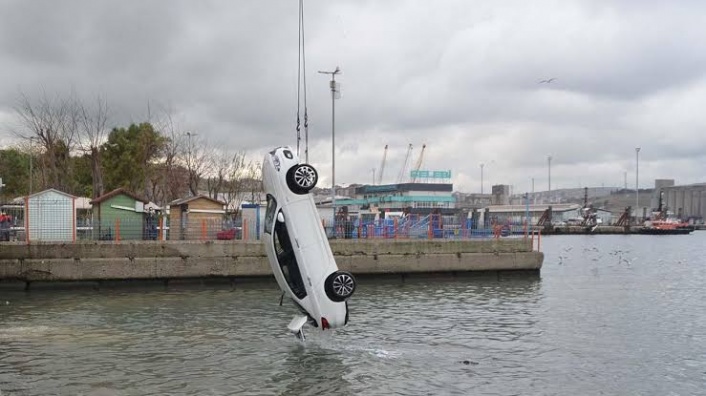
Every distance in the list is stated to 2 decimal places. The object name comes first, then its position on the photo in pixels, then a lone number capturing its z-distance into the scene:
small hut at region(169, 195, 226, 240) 35.28
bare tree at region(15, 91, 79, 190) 57.56
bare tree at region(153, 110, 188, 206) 65.06
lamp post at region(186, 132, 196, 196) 66.43
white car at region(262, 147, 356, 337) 16.17
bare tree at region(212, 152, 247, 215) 72.44
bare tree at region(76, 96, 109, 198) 55.95
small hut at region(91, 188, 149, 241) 34.19
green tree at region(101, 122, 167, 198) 64.56
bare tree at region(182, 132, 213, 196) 66.75
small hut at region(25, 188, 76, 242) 31.89
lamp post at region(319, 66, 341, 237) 43.67
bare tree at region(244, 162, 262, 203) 82.06
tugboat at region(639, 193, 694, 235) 152.38
